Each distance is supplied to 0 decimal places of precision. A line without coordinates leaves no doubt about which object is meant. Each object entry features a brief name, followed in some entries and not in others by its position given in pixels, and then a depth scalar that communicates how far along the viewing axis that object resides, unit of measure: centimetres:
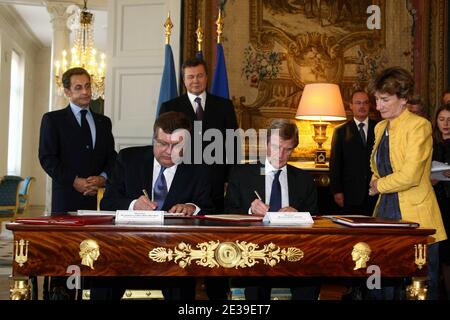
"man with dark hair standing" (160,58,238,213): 415
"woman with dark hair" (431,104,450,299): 407
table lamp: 578
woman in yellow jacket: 281
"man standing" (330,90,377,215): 504
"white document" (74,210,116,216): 263
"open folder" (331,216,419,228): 228
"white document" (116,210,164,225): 233
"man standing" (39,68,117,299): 386
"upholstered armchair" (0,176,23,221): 769
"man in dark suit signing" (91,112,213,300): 285
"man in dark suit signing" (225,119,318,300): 308
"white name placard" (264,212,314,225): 241
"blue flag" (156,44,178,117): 548
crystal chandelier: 902
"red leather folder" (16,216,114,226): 219
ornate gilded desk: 214
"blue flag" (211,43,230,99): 551
